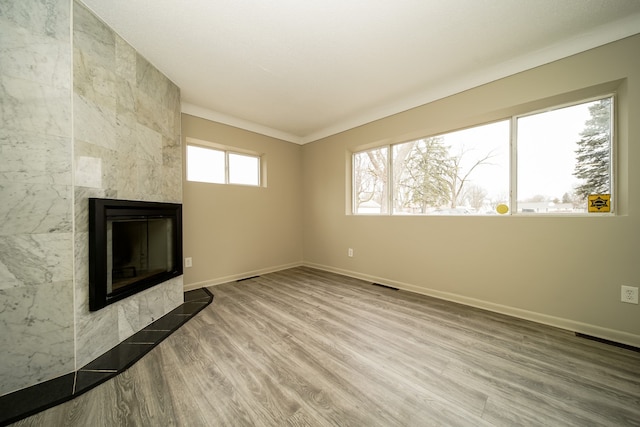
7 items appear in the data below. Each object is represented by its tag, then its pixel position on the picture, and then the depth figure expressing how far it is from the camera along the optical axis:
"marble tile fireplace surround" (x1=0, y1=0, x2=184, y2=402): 1.29
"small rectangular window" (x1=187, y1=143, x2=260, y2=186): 3.18
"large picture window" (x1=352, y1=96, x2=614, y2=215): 1.99
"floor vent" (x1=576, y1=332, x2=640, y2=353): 1.68
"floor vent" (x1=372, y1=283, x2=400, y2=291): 3.04
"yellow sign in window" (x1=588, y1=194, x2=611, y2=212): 1.89
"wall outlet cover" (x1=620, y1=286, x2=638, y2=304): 1.73
